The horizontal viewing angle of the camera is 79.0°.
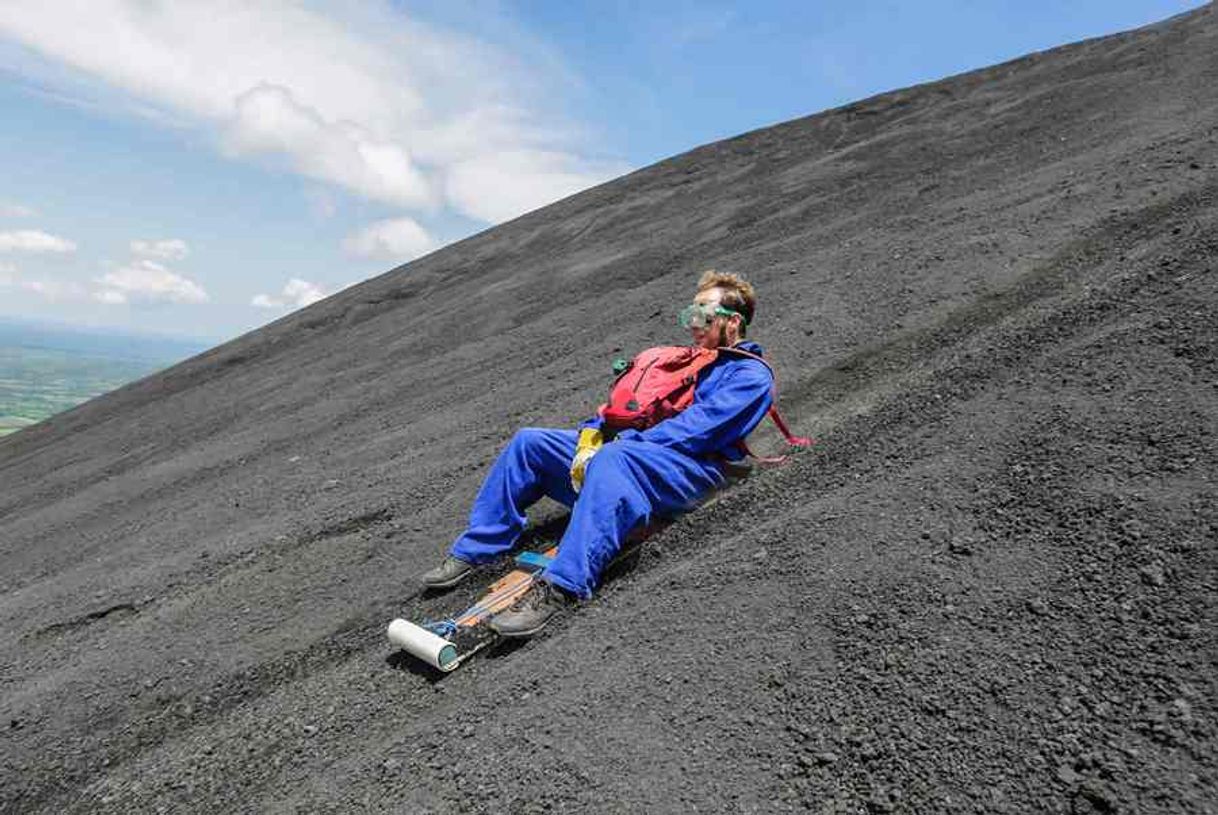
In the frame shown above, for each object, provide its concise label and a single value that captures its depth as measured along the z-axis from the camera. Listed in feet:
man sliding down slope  10.70
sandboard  10.24
